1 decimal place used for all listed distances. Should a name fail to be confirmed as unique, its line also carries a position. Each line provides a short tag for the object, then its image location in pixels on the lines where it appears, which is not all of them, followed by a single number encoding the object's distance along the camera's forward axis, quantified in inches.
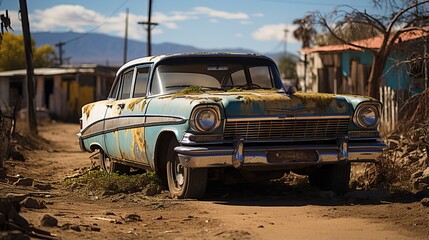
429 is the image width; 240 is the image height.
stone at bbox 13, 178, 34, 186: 349.5
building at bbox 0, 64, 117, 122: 1459.2
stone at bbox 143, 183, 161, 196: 324.8
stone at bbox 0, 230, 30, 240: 189.9
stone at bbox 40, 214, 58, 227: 231.0
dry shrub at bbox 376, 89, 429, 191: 345.1
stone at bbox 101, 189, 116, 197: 335.3
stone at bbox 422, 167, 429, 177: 330.9
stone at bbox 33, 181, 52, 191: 351.3
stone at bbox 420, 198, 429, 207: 272.5
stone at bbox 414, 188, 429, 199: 296.1
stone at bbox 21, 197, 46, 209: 268.6
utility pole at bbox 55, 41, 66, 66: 2514.3
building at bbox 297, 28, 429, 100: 493.0
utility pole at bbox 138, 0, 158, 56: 1424.3
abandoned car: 284.7
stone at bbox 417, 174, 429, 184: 318.5
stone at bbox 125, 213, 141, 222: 257.3
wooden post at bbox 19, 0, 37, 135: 832.3
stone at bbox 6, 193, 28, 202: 243.6
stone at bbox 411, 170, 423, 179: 337.1
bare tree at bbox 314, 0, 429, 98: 490.0
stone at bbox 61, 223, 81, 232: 230.2
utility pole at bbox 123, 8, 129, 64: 2016.4
